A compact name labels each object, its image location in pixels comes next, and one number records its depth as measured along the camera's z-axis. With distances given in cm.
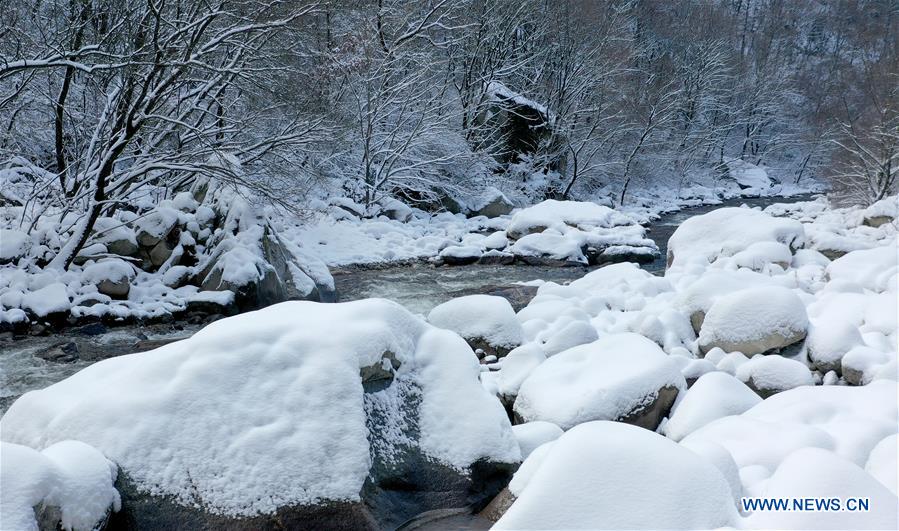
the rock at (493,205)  1634
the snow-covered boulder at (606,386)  420
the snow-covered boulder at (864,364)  463
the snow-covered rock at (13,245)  757
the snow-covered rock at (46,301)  719
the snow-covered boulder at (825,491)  243
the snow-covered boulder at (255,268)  803
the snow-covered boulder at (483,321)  604
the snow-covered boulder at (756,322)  527
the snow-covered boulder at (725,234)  871
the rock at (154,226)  849
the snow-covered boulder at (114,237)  834
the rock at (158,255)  852
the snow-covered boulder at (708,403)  409
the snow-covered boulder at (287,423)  288
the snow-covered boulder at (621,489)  242
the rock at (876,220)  1135
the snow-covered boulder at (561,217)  1333
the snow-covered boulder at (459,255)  1173
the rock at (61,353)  633
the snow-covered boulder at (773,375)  477
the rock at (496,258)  1191
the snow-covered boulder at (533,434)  383
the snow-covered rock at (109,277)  784
